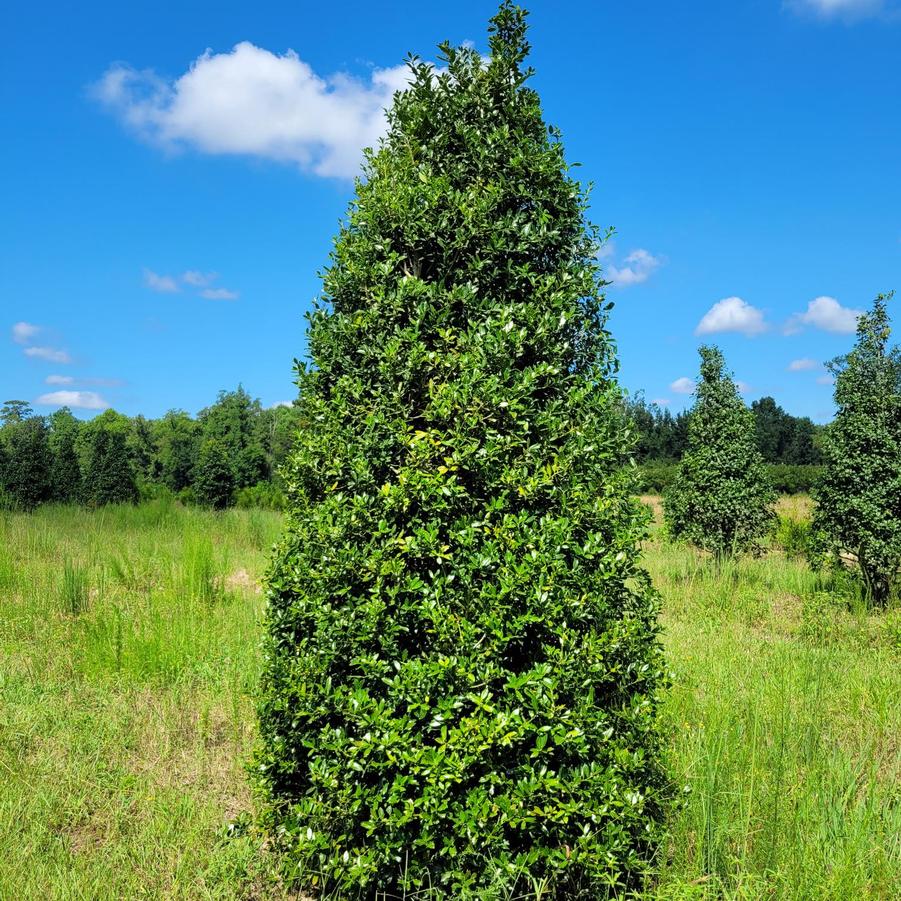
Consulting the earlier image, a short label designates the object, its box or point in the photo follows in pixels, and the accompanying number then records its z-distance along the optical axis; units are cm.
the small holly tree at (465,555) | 311
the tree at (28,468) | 1955
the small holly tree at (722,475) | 1419
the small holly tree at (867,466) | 1066
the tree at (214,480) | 2320
